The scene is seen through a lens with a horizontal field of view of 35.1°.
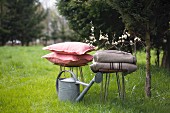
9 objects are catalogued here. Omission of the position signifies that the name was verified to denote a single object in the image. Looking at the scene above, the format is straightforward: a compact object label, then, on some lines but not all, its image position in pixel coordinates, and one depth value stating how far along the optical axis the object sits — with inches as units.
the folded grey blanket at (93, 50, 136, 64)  163.3
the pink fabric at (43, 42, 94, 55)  185.8
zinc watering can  176.9
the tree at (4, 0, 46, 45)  909.8
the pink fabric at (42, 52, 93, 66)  186.7
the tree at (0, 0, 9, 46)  853.8
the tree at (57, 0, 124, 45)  256.2
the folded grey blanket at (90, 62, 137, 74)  163.8
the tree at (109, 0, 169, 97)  175.0
